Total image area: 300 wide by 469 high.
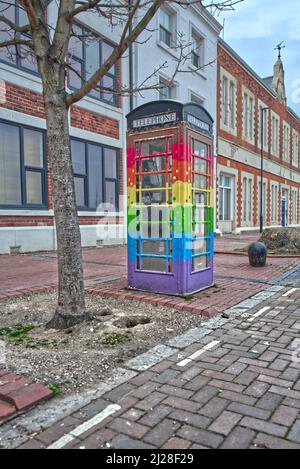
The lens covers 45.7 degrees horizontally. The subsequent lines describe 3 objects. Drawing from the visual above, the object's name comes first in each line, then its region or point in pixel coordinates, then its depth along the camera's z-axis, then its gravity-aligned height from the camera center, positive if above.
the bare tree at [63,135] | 4.17 +1.01
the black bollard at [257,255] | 8.86 -0.91
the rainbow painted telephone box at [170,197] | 5.29 +0.35
